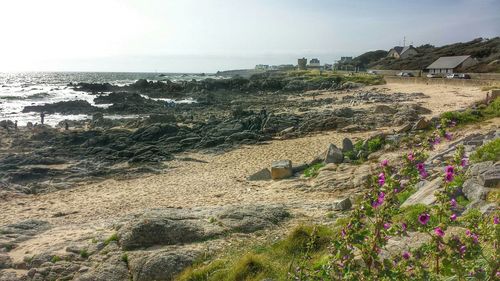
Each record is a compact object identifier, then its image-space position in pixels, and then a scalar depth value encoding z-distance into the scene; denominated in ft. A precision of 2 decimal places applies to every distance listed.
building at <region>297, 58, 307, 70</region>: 375.66
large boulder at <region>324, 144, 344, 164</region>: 49.96
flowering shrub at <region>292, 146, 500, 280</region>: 11.38
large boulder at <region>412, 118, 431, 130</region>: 58.85
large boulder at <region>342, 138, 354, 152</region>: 52.98
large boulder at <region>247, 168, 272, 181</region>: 50.52
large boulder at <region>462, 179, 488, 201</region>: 24.88
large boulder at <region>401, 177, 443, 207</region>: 27.02
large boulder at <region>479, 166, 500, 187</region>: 25.46
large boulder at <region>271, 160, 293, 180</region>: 49.34
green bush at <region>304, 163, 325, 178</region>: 47.09
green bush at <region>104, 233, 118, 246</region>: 29.35
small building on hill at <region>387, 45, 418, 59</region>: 313.32
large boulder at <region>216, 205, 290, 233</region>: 30.78
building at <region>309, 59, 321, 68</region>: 490.90
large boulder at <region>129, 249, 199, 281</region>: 24.62
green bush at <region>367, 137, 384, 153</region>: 51.06
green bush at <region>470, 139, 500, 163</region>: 30.73
